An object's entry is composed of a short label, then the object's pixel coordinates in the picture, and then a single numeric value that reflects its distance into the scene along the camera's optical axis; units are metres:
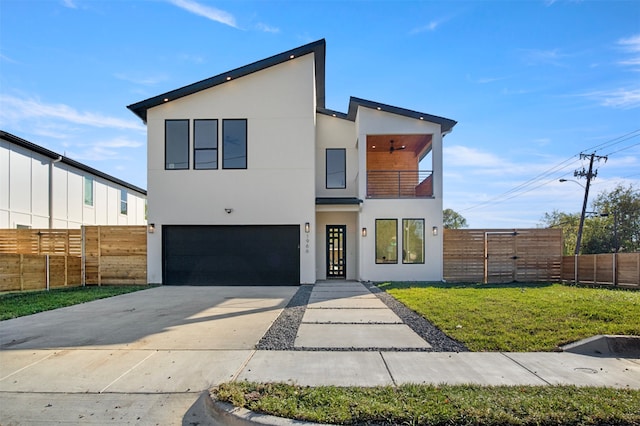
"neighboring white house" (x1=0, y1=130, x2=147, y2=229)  15.25
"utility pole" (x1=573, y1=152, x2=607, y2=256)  25.60
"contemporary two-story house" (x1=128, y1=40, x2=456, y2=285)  13.55
